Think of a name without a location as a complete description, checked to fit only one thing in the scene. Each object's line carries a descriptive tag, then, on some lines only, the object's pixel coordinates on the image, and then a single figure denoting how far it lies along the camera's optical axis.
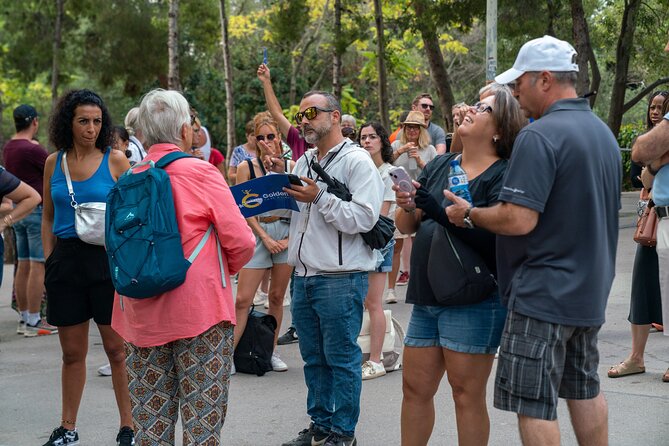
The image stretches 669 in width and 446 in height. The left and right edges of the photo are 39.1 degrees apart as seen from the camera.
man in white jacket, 5.34
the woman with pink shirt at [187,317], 4.20
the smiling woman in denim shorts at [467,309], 4.30
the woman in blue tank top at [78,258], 5.53
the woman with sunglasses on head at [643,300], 6.79
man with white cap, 3.78
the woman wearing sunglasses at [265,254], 7.11
